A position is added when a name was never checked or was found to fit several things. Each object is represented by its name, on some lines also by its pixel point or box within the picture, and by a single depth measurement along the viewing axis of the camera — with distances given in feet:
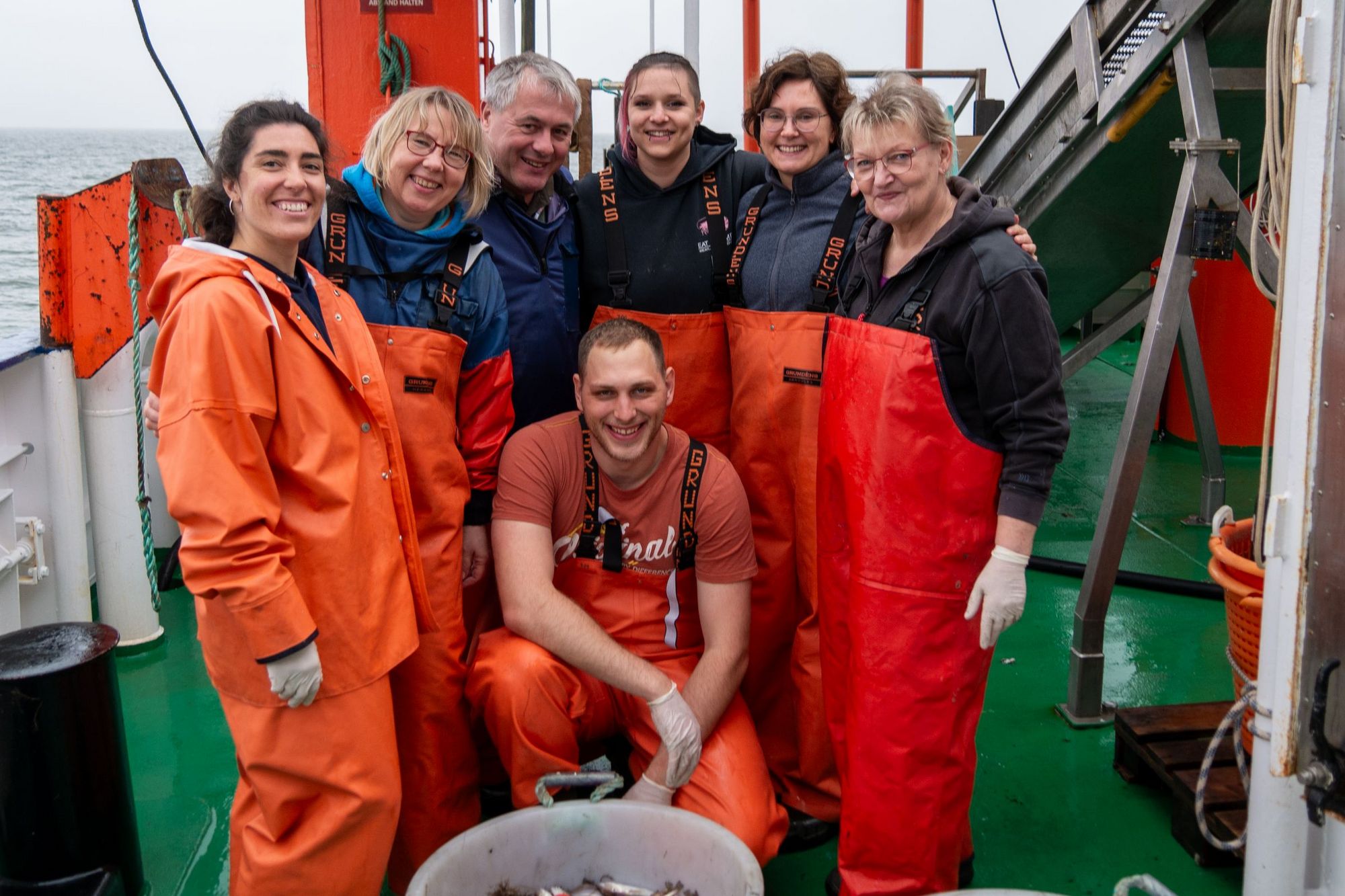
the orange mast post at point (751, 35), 31.09
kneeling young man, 8.36
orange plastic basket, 8.66
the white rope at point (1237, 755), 6.98
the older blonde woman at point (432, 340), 8.22
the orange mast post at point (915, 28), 31.76
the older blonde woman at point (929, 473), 7.15
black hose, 14.75
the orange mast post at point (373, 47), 14.03
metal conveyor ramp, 10.29
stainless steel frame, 10.18
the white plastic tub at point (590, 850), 6.97
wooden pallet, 8.86
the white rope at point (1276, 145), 6.56
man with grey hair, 9.61
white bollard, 12.76
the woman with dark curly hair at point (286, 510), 6.30
